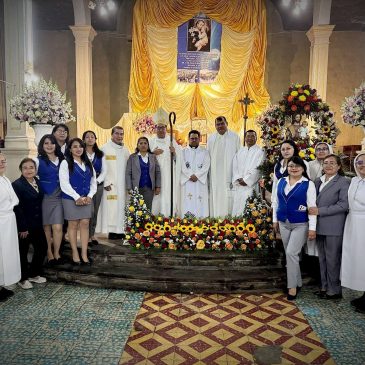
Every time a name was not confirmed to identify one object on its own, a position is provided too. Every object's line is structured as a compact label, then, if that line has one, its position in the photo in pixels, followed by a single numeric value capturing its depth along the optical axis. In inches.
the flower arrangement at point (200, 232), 201.8
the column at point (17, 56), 270.5
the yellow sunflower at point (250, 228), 203.5
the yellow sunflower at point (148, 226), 206.4
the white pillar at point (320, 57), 442.3
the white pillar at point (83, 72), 465.4
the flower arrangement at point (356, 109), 188.7
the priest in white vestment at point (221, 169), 245.8
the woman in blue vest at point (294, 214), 161.5
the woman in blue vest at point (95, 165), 210.2
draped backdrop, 497.7
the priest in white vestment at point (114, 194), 233.6
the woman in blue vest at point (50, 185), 186.5
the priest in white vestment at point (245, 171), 226.2
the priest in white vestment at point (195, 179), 238.1
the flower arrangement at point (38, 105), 231.5
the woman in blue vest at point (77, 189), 183.3
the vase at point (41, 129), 234.8
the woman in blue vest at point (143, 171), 223.3
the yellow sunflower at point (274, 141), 209.5
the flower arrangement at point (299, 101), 203.3
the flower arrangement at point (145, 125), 438.9
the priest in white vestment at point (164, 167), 241.4
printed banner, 513.0
